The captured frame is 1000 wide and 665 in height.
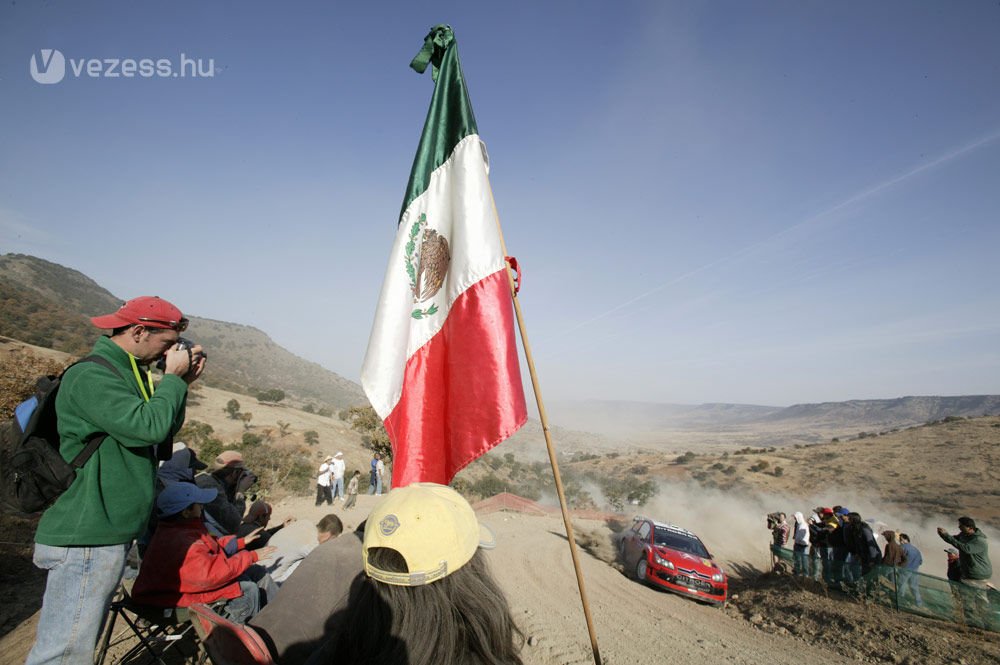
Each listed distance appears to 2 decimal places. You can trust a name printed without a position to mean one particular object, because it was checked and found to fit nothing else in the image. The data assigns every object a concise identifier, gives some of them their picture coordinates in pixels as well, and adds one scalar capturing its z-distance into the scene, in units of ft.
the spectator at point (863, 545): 30.22
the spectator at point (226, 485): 18.57
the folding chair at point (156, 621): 10.73
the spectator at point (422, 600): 4.89
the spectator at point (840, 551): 30.86
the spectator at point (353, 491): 45.84
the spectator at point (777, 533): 39.24
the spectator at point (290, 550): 16.26
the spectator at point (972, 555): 25.34
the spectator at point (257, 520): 19.25
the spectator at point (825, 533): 34.55
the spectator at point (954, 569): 27.47
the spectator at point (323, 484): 45.70
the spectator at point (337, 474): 47.37
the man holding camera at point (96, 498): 7.26
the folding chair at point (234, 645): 6.95
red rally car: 30.37
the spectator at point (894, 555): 30.30
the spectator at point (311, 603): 8.01
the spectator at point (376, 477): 53.67
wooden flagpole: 8.04
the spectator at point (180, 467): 14.55
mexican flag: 11.30
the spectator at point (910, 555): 30.45
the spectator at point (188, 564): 10.84
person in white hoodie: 35.17
